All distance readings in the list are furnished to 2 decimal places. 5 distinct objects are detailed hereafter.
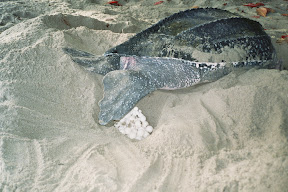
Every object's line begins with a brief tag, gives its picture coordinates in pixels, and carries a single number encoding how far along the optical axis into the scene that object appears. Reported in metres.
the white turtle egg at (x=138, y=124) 1.38
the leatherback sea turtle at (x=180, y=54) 1.44
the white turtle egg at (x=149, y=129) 1.37
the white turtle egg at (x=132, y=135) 1.33
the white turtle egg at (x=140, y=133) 1.33
